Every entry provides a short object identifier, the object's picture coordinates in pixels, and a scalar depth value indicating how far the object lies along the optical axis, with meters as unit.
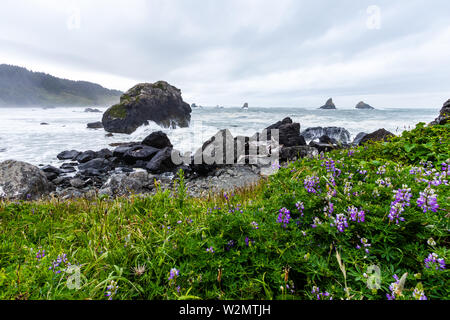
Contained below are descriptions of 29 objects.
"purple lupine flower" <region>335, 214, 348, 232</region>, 1.62
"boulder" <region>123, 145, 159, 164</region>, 15.08
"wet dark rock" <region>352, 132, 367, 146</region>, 21.94
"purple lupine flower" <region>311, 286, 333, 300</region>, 1.36
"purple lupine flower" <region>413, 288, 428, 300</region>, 1.09
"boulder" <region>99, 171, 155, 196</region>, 9.09
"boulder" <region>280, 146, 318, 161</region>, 13.99
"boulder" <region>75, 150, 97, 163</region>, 15.70
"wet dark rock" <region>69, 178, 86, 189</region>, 10.91
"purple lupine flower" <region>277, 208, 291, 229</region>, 1.96
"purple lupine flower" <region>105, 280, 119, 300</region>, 1.54
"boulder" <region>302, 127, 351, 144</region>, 24.47
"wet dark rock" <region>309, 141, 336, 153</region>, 15.12
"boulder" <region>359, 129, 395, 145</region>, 12.80
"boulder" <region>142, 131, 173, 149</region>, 17.77
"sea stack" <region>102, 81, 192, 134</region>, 31.72
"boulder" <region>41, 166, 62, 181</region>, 11.82
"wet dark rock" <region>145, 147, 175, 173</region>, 13.31
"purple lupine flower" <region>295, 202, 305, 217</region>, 2.02
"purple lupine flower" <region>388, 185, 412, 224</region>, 1.56
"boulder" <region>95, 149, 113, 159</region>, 16.56
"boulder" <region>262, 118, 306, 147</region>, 17.79
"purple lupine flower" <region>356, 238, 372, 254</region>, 1.48
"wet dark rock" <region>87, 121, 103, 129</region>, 34.49
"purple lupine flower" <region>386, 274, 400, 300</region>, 1.16
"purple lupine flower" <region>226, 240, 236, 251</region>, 1.89
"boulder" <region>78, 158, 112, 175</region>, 13.95
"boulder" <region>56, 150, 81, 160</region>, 16.66
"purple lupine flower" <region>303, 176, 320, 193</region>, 2.23
